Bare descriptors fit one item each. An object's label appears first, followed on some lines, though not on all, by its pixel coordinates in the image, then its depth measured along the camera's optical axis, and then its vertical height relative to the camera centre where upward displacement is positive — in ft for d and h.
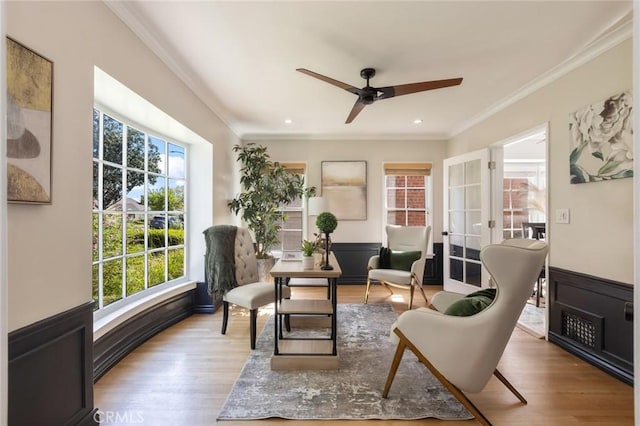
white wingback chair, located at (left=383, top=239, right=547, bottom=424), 4.80 -2.11
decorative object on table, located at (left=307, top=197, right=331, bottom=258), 10.23 +0.27
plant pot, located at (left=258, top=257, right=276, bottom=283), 13.14 -2.49
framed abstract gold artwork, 3.81 +1.24
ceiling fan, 7.05 +3.23
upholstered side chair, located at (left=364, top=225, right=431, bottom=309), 12.01 -2.07
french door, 11.81 -0.27
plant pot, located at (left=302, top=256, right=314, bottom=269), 7.57 -1.30
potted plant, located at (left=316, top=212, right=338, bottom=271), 8.15 -0.29
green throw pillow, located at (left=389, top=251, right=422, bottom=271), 12.66 -2.04
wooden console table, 7.09 -3.47
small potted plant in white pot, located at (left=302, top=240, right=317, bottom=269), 7.69 -1.06
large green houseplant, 13.30 +0.76
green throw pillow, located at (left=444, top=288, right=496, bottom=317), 5.39 -1.73
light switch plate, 8.32 -0.09
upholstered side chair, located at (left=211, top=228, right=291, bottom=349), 8.41 -2.36
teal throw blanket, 9.46 -1.57
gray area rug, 5.63 -3.85
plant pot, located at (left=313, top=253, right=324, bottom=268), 8.08 -1.42
